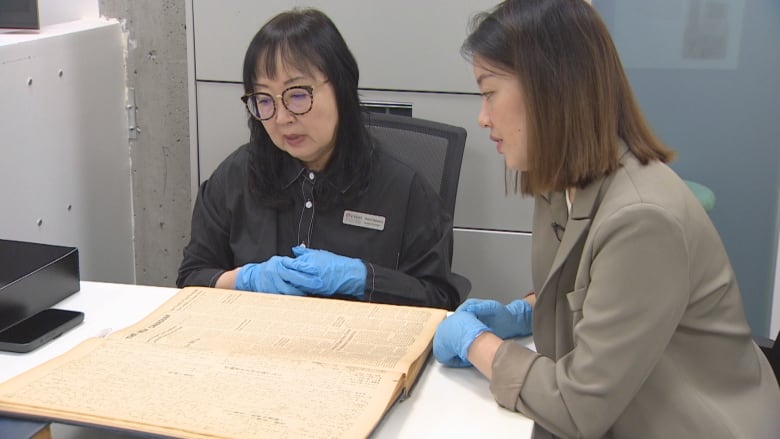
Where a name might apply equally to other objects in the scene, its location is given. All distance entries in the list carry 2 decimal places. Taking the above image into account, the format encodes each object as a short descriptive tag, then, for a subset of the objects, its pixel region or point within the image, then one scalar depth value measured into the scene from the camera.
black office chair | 1.86
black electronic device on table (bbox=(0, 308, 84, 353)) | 1.22
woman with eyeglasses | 1.63
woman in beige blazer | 1.02
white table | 1.03
